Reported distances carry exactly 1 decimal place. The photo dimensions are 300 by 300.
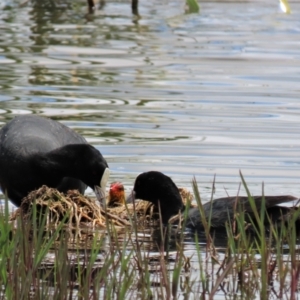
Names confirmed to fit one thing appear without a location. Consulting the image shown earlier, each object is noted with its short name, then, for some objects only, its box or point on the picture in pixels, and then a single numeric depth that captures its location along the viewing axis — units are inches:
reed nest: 605.0
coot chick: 675.4
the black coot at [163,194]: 635.2
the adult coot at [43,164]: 658.2
